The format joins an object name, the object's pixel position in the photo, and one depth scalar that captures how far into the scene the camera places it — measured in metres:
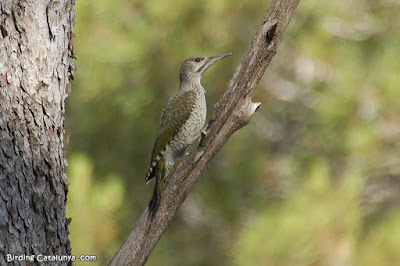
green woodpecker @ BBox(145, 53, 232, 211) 7.90
